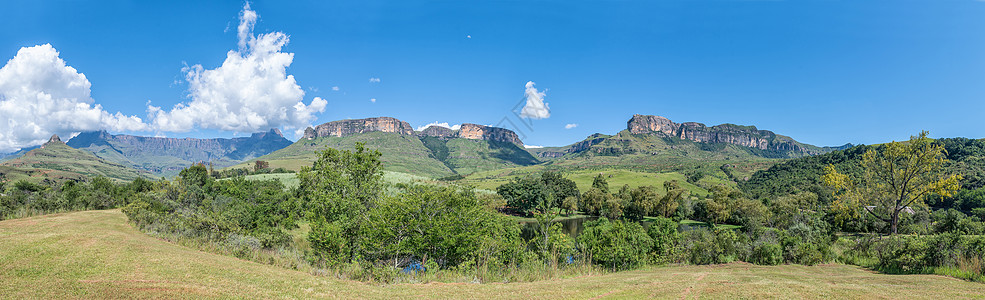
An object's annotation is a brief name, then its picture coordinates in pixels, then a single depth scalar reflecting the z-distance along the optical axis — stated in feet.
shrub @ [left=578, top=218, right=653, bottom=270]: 95.14
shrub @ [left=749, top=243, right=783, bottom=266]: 87.25
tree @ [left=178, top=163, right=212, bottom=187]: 253.03
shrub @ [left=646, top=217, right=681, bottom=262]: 110.63
